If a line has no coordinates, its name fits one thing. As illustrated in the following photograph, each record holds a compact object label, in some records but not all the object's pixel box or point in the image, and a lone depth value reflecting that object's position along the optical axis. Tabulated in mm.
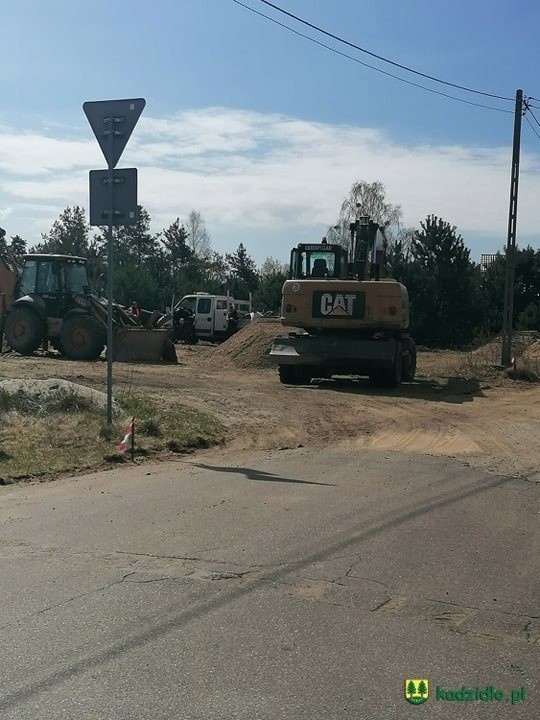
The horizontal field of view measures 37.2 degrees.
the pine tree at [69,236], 84688
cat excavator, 18391
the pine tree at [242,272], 85875
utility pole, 23234
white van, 37938
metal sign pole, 10133
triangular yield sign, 10039
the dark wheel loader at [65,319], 23755
